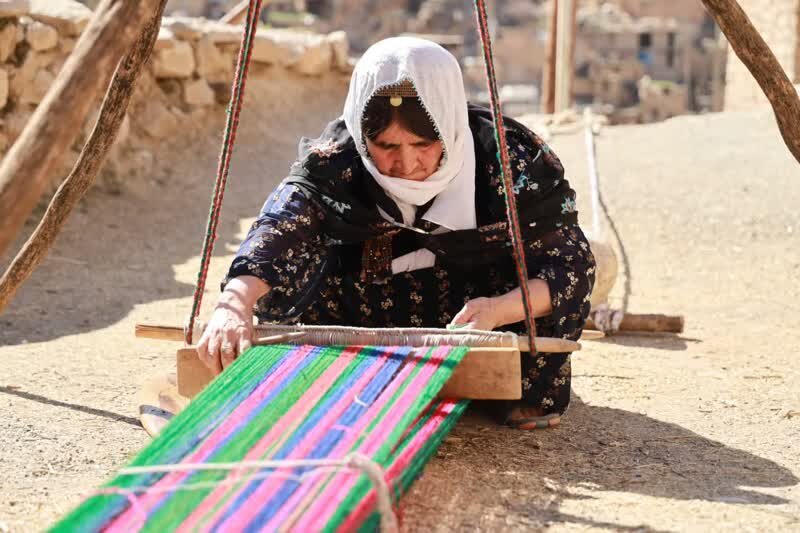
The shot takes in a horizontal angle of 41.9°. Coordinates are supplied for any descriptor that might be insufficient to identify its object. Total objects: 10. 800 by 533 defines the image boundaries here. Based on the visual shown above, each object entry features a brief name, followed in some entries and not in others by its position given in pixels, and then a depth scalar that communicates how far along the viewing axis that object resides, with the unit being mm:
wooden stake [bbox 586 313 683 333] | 4680
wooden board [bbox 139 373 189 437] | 3039
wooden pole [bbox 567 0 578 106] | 11613
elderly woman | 2941
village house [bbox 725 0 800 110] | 11625
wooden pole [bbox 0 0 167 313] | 3279
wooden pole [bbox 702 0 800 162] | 2973
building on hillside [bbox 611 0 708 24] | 27938
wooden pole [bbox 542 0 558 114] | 11844
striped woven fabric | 1896
